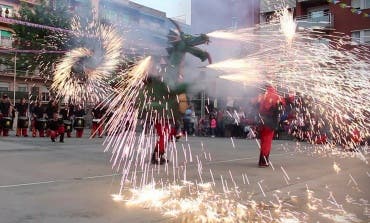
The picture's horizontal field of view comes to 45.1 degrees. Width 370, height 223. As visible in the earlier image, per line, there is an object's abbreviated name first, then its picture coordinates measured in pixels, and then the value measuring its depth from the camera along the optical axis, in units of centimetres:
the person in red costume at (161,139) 884
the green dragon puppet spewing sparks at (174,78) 663
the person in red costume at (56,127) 1448
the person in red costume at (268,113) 939
